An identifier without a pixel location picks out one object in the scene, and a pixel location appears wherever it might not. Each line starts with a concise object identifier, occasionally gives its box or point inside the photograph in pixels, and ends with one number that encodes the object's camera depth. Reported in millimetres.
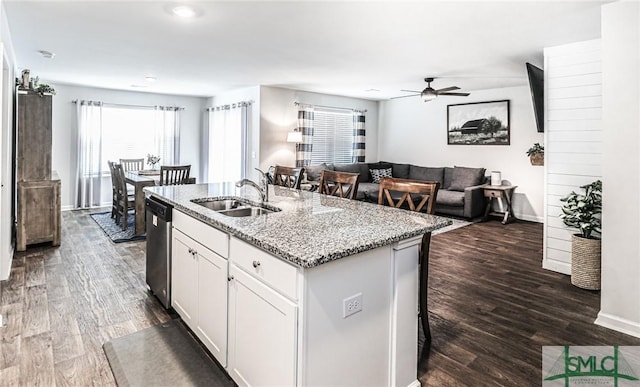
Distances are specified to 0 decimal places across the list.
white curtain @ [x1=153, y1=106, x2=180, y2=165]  7629
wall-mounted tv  4047
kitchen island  1425
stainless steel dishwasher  2643
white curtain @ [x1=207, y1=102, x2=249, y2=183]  6945
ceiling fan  5410
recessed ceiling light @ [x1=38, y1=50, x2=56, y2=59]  4242
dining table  4914
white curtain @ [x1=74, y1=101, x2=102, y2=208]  6777
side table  6207
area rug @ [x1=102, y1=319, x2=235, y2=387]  1969
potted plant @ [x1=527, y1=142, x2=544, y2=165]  5777
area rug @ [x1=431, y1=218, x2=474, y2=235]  5541
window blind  7602
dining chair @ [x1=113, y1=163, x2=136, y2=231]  5086
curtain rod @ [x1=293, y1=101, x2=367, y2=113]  7048
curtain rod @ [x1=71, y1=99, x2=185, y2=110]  6719
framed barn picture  6543
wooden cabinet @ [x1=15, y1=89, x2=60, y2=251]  4137
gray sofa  6254
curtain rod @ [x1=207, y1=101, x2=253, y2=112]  6818
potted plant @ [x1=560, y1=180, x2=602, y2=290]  3236
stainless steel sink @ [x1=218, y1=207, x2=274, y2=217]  2461
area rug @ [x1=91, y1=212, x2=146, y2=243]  4730
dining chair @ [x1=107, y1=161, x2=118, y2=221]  5527
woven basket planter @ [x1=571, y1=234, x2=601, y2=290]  3225
